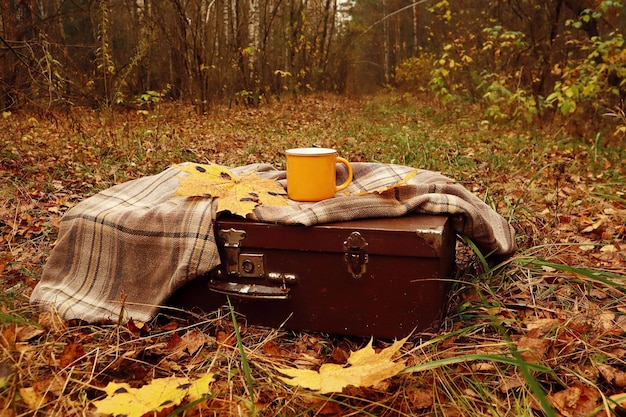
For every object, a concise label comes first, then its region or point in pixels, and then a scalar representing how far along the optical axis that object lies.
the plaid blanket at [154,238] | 1.57
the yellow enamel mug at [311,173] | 1.60
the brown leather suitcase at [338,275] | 1.46
